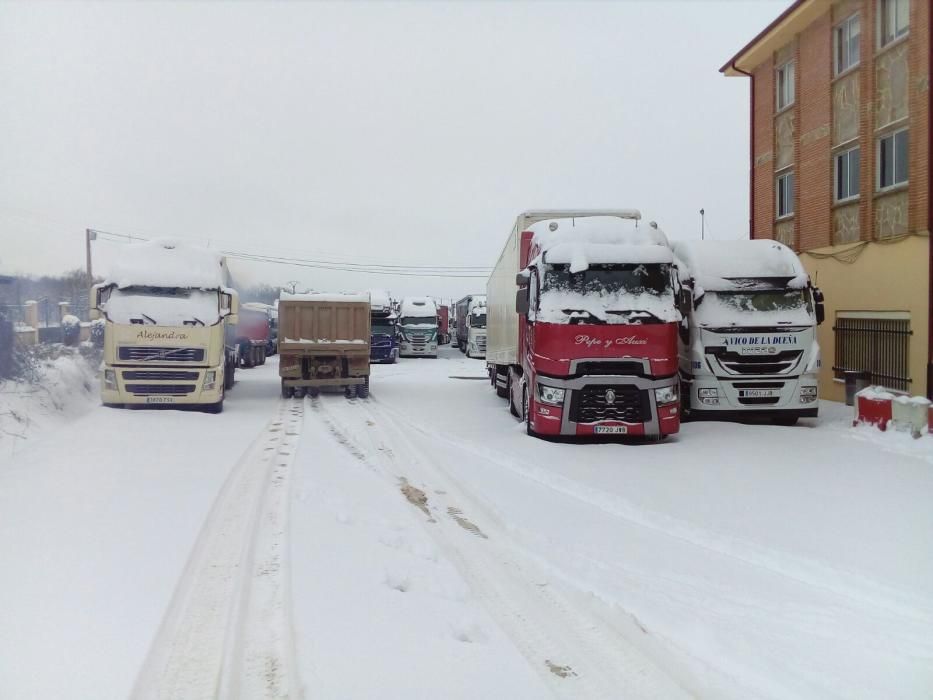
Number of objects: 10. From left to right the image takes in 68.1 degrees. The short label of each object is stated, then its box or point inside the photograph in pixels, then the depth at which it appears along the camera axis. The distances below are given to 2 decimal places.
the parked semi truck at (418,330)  37.44
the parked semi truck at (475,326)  38.38
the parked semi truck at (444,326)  56.08
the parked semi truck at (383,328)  31.53
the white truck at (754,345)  11.12
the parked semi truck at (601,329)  9.68
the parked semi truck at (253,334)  26.02
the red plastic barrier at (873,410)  10.35
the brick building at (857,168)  13.02
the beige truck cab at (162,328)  13.04
